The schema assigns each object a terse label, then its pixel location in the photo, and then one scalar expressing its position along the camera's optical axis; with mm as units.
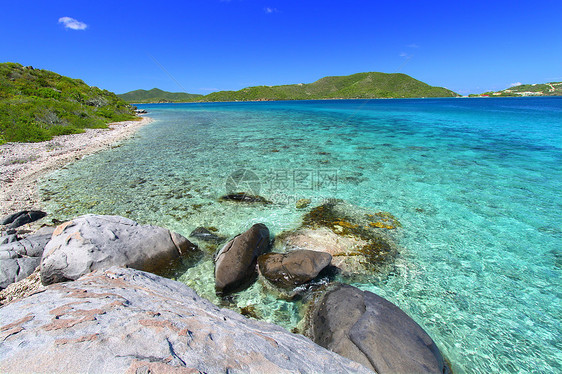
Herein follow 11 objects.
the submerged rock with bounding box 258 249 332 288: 5621
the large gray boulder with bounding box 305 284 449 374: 3584
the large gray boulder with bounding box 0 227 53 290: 5336
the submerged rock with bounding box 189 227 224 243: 7457
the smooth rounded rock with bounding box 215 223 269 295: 5570
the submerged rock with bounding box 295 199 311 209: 9688
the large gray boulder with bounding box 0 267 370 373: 2027
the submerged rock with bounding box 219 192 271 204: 10195
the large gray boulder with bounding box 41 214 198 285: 5344
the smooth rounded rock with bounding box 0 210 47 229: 7620
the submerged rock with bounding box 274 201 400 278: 6410
